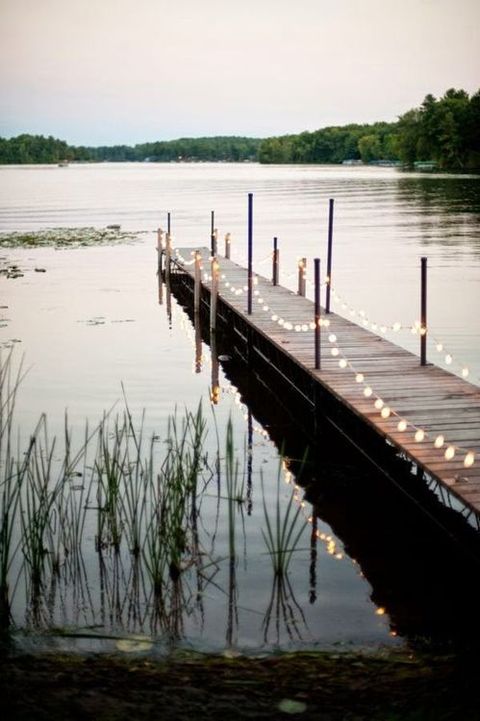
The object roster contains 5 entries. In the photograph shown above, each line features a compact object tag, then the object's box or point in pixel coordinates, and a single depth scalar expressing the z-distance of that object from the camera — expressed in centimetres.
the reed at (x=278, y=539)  597
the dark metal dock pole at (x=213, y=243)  2062
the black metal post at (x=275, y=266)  1739
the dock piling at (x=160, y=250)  2448
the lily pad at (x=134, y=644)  526
